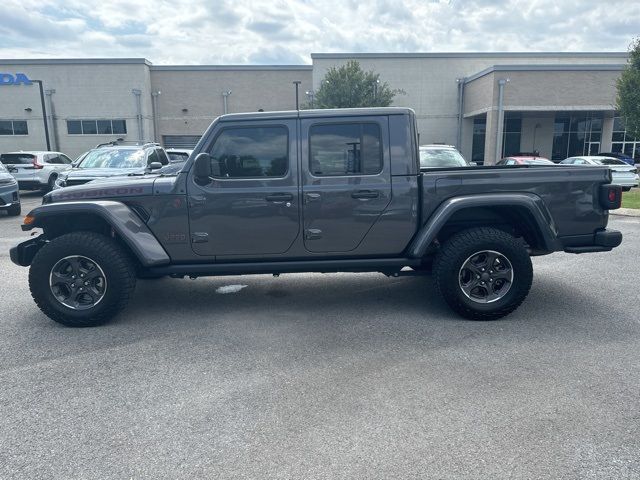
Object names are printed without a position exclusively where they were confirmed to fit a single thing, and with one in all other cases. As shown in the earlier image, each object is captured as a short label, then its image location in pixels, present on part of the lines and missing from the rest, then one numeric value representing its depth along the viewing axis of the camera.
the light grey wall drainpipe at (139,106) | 33.84
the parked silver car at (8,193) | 11.85
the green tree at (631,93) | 19.69
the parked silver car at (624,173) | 16.98
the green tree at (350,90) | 30.56
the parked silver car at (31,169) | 16.91
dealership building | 33.81
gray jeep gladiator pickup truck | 4.51
